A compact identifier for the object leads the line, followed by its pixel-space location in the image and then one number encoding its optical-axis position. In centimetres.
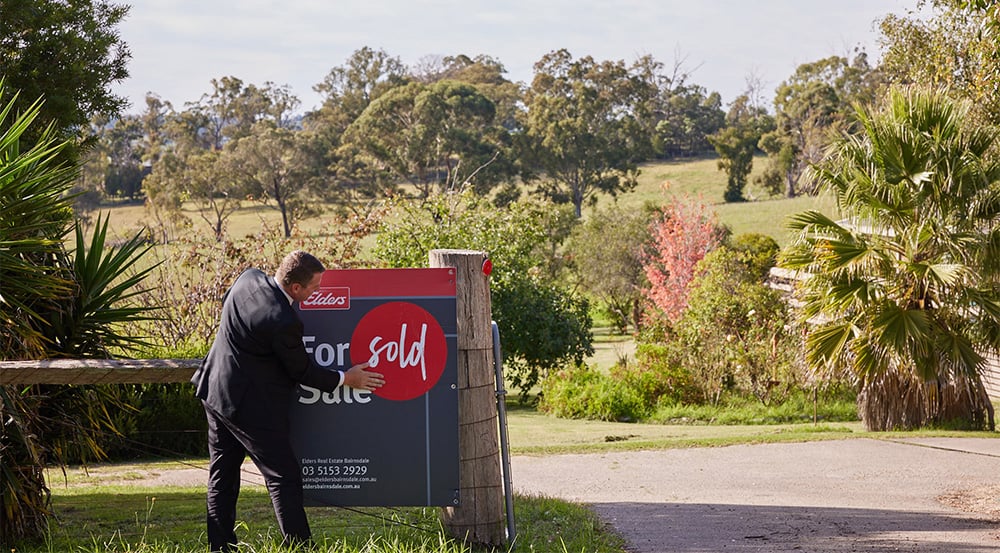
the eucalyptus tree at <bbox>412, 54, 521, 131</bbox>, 7494
